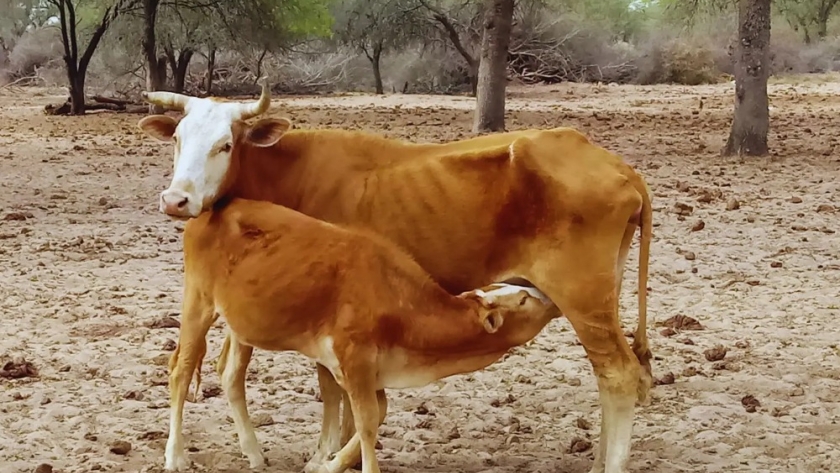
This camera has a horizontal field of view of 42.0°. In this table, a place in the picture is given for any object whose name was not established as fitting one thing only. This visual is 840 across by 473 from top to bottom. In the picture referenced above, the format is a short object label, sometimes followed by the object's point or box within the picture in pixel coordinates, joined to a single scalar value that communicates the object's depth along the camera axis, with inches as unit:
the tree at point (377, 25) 1374.3
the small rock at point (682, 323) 296.5
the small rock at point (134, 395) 237.9
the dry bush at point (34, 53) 1589.6
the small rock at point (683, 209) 443.5
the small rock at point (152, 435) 214.1
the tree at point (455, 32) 1309.1
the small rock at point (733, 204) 448.8
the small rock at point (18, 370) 250.2
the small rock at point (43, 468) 191.8
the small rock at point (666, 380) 251.8
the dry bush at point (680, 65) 1497.3
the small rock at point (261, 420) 226.2
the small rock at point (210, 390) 243.6
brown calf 172.4
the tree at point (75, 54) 1042.7
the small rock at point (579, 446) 212.2
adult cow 178.5
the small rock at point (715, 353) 267.3
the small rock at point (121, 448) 204.2
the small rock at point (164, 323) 295.3
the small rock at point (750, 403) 233.3
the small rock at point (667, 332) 291.4
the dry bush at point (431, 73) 1545.3
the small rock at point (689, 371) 258.5
